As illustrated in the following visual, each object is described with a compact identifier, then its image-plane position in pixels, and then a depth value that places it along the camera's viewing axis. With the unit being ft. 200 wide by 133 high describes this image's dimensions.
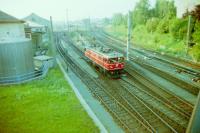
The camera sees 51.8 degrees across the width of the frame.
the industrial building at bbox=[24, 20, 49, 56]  131.99
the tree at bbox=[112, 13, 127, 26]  285.84
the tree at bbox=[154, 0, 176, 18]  174.38
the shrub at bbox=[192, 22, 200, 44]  86.53
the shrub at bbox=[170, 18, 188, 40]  120.26
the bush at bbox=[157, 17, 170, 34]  145.45
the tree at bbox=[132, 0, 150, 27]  201.46
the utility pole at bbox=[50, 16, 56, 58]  90.37
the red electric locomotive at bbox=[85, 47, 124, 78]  74.33
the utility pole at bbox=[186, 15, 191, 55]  100.28
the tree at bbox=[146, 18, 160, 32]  162.81
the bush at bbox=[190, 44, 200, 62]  84.69
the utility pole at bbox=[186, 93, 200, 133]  10.55
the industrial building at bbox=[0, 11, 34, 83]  71.15
